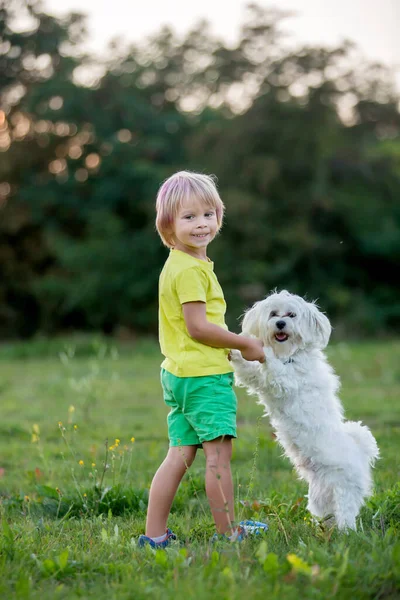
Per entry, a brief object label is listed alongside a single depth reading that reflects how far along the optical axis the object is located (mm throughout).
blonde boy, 7402
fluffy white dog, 7969
